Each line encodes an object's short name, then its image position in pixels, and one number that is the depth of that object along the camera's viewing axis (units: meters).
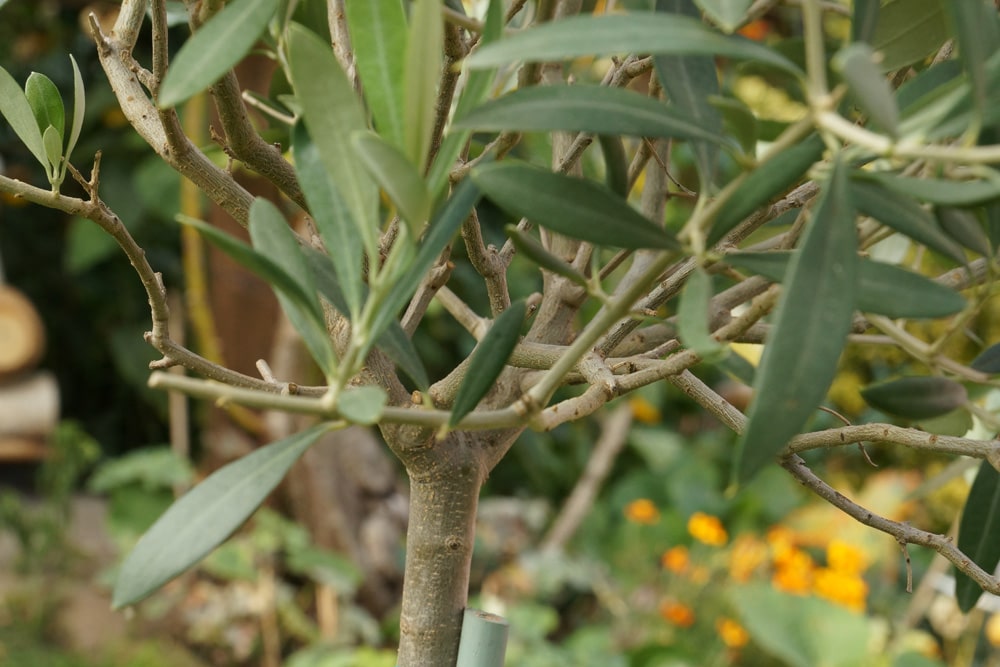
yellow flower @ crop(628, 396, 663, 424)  2.64
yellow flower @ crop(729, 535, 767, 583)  2.25
